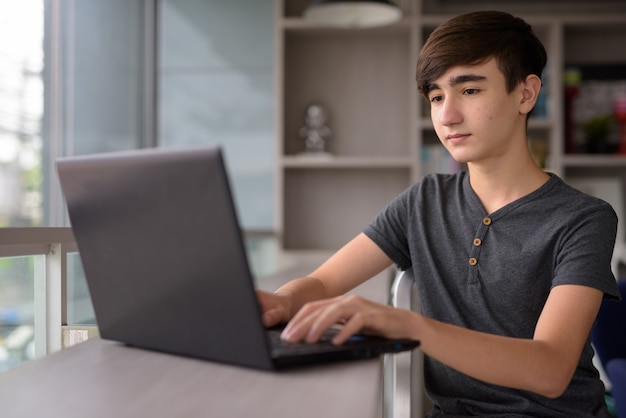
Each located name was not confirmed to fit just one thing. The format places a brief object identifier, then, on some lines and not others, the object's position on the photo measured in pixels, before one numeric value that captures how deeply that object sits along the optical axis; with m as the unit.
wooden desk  0.69
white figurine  3.78
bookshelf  3.72
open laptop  0.74
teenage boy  1.16
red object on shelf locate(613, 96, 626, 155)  3.56
